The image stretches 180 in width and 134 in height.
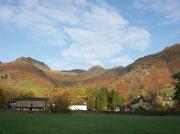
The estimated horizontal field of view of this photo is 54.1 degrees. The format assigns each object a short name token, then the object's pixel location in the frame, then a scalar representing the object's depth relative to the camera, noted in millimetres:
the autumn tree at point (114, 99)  82322
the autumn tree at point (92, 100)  82653
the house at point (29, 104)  92960
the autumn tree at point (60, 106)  56985
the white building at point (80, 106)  92735
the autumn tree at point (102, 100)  80274
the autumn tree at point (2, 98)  71831
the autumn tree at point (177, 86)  47801
